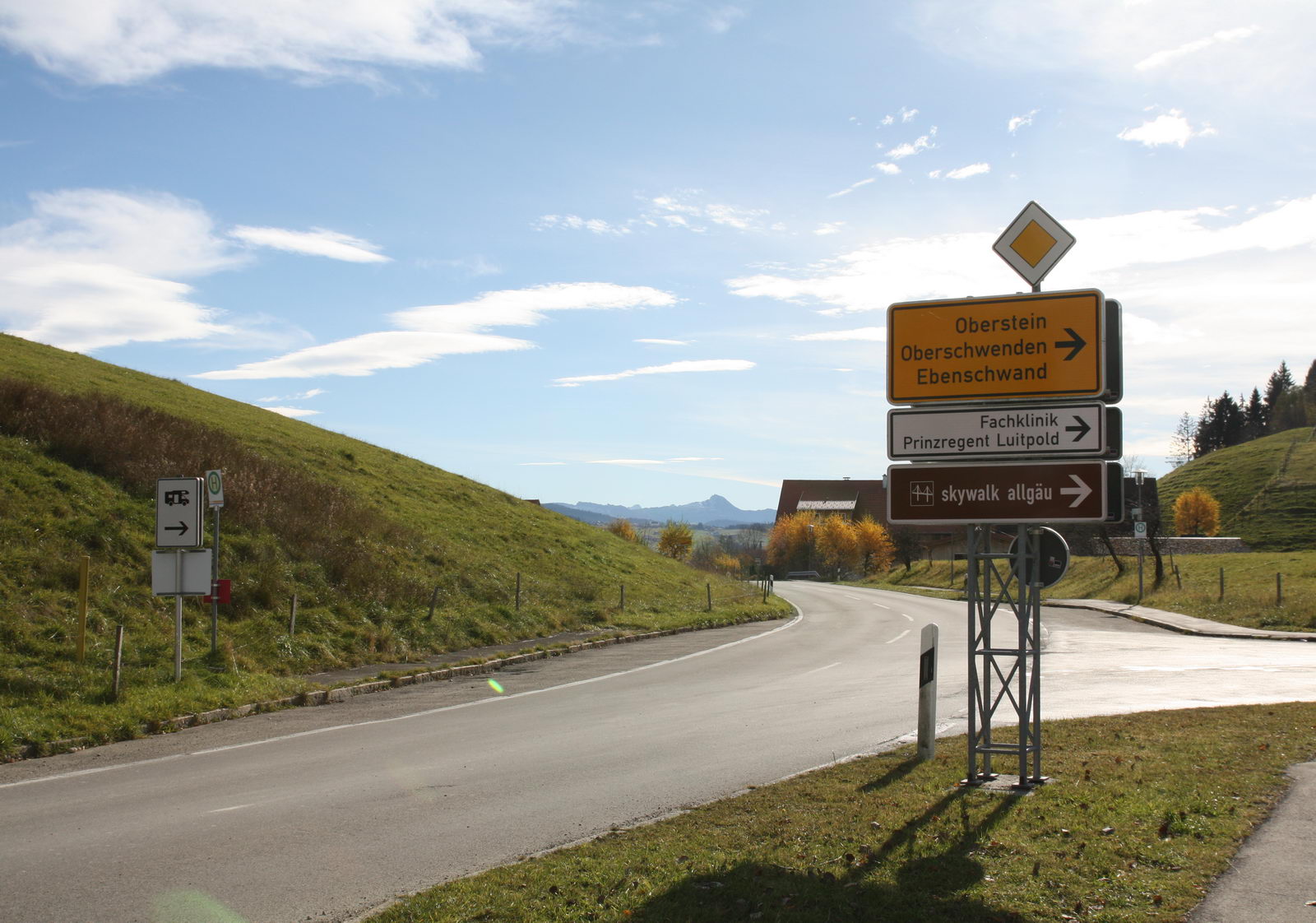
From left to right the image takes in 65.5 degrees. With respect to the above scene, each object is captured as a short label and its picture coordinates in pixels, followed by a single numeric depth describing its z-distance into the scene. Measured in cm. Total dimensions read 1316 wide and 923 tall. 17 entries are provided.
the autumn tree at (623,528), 11779
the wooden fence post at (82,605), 1302
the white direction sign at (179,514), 1388
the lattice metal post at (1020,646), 756
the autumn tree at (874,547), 10225
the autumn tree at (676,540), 12550
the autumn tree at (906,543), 9338
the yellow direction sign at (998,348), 751
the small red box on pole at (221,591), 1448
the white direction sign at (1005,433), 743
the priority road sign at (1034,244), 780
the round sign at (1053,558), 808
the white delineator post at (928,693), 890
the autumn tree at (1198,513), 10162
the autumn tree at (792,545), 11281
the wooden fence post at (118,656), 1220
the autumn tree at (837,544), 10512
